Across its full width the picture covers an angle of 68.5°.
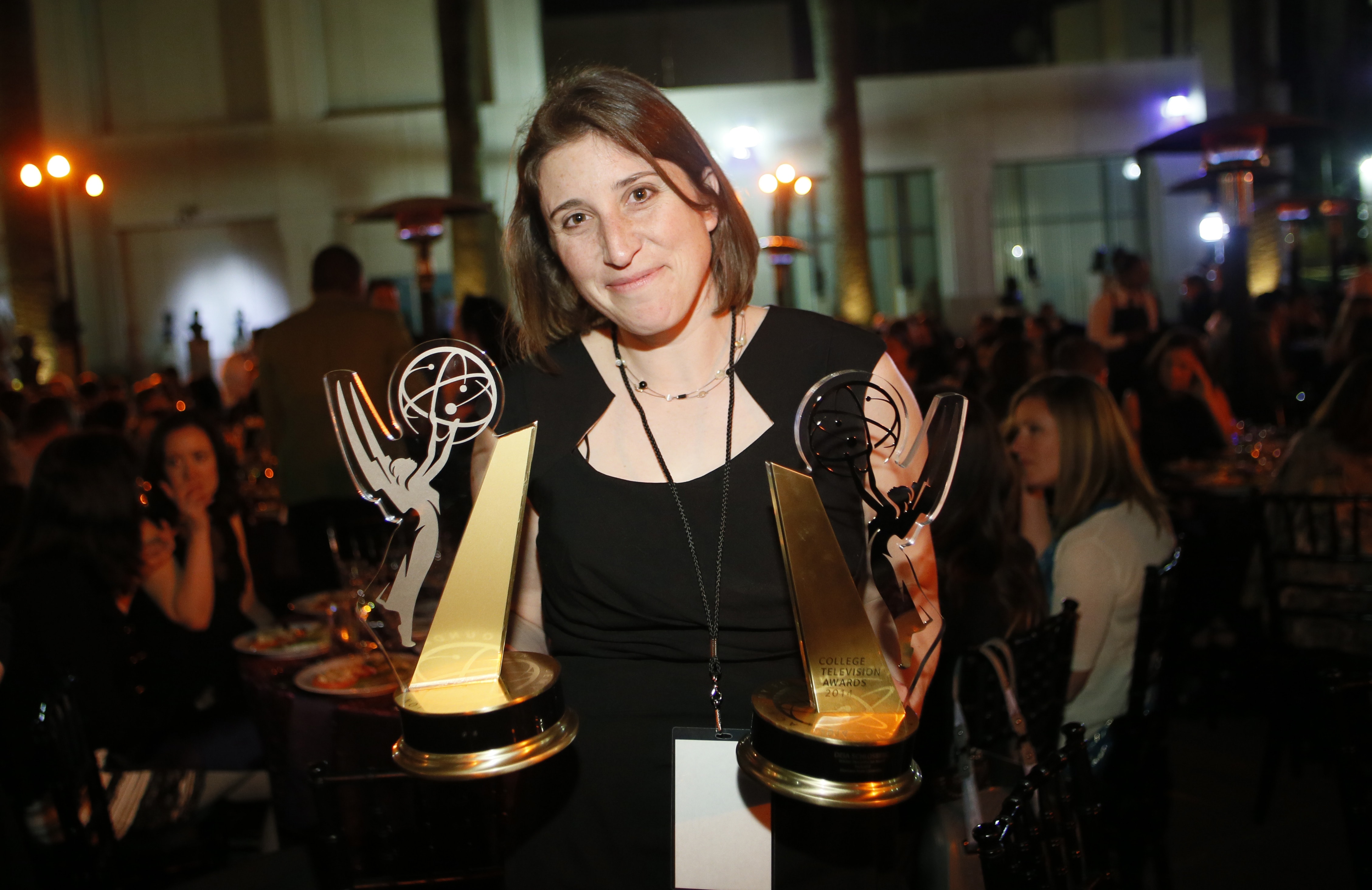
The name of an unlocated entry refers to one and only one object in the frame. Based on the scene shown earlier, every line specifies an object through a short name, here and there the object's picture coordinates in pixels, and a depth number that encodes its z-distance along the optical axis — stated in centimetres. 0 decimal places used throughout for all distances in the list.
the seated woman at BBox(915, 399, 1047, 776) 243
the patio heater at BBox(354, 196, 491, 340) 687
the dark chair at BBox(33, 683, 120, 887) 199
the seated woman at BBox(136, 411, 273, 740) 294
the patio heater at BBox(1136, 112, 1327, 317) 598
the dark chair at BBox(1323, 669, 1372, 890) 160
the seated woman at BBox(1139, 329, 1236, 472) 532
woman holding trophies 119
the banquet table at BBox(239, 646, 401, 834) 221
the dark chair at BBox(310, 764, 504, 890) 158
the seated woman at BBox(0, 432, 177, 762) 267
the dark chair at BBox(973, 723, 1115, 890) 107
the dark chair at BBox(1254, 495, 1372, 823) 326
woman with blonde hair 254
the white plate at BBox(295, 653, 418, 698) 222
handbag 134
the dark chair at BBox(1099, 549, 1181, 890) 217
